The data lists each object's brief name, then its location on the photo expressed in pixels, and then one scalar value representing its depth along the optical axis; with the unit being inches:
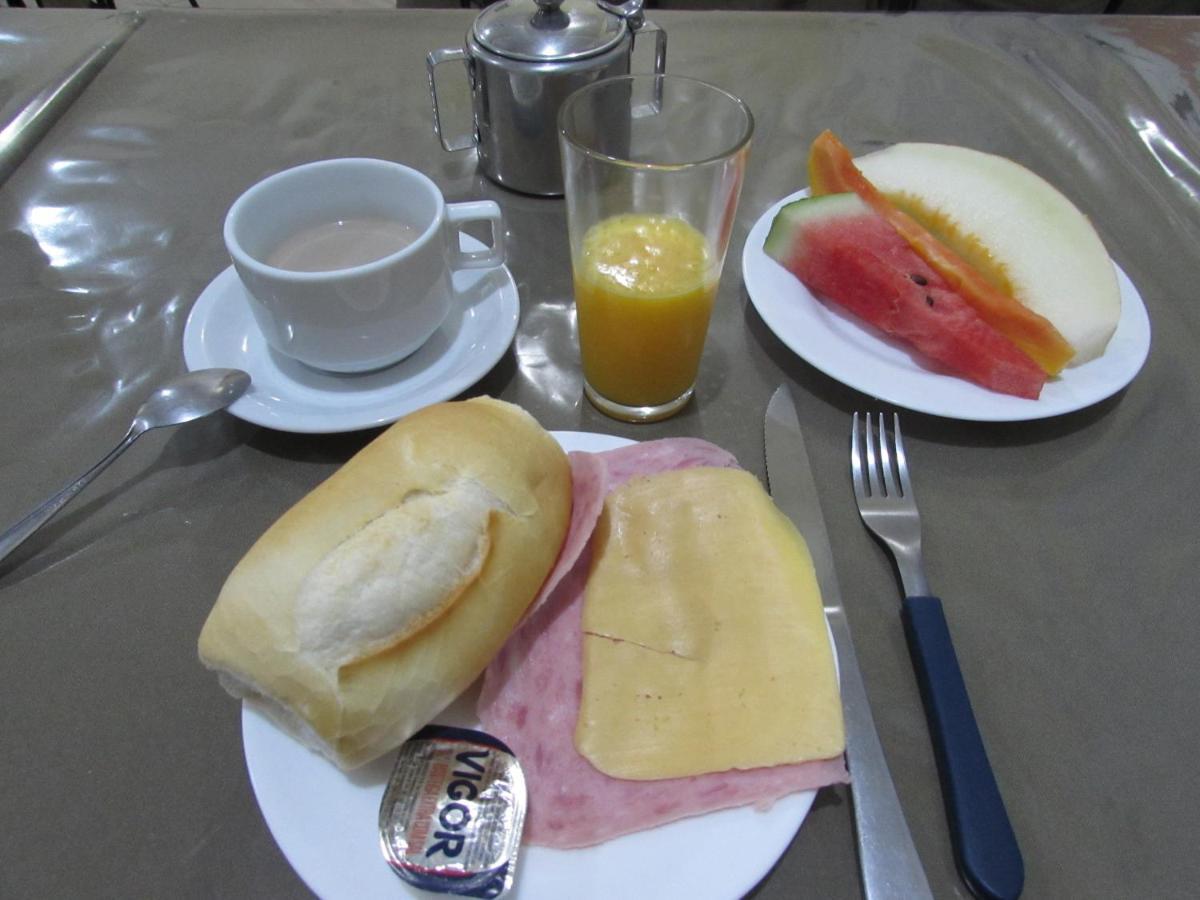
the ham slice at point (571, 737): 10.7
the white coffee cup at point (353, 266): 14.2
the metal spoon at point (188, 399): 15.0
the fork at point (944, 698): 11.1
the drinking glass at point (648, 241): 14.3
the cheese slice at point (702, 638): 11.2
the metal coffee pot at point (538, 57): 18.6
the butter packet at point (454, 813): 10.0
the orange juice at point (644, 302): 14.9
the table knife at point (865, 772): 10.9
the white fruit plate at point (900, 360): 15.4
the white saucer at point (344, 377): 14.9
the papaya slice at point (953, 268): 15.8
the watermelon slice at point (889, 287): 15.9
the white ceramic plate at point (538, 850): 10.1
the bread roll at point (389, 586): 10.6
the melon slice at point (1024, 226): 16.3
